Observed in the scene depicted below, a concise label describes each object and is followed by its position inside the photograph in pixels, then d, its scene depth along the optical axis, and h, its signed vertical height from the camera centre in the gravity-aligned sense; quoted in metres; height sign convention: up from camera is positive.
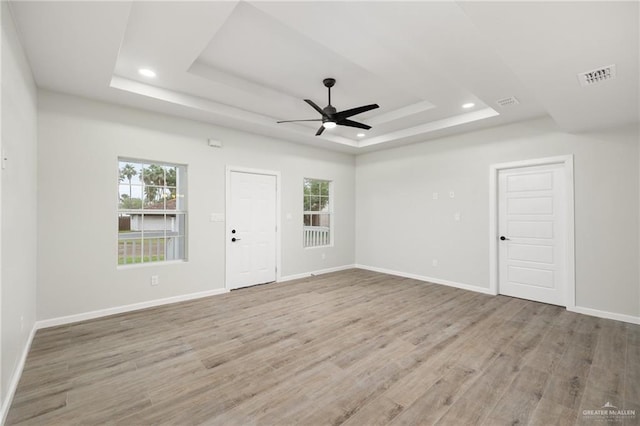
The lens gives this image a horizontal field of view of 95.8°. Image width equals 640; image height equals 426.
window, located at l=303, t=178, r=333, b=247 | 6.15 +0.01
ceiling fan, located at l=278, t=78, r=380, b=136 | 3.47 +1.22
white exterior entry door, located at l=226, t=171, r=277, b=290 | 4.83 -0.28
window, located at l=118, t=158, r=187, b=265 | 3.92 +0.02
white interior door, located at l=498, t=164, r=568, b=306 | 4.12 -0.30
